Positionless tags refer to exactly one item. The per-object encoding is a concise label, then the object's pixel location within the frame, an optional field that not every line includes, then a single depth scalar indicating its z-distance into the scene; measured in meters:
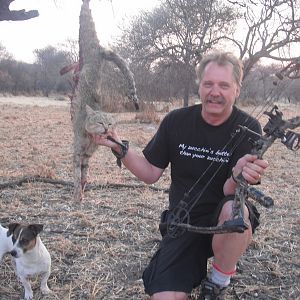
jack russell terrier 3.15
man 2.71
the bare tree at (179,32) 14.02
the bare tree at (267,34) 9.06
